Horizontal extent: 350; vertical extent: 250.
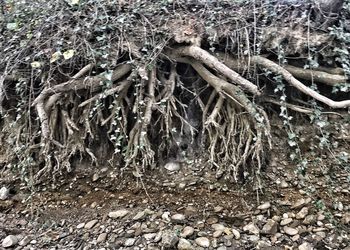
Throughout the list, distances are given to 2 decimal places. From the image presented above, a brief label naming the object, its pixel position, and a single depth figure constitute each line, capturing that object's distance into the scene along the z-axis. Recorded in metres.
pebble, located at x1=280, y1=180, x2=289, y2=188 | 2.27
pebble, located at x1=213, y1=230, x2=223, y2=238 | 2.08
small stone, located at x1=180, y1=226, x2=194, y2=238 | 2.08
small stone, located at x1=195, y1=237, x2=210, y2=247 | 2.03
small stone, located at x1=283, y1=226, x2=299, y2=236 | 2.06
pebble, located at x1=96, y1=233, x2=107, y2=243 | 2.15
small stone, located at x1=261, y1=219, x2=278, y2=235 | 2.07
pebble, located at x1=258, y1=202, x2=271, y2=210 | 2.19
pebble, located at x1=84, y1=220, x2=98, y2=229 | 2.27
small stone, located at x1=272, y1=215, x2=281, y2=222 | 2.13
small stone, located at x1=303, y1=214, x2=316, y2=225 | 2.09
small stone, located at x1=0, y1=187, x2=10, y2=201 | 2.65
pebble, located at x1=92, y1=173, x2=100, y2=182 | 2.56
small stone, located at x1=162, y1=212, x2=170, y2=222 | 2.20
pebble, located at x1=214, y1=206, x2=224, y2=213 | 2.22
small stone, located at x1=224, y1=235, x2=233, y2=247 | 2.03
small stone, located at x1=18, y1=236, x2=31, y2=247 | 2.24
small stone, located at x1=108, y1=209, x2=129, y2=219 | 2.28
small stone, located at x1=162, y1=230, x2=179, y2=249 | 2.02
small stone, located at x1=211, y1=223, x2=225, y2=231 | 2.12
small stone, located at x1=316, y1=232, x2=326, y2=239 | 2.02
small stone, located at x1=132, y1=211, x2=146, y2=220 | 2.23
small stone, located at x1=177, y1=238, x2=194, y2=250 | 1.99
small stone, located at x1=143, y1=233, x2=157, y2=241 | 2.10
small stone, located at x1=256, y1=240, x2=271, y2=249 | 2.00
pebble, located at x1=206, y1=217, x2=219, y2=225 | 2.17
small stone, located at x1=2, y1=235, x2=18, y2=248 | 2.23
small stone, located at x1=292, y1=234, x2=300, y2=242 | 2.03
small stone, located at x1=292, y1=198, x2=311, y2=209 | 2.17
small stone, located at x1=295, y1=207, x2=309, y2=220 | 2.12
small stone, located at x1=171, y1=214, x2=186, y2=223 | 2.17
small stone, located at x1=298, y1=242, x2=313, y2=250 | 1.97
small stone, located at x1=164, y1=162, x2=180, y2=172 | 2.51
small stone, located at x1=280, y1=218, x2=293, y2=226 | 2.11
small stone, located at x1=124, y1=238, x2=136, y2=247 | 2.09
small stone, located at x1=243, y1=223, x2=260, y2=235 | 2.08
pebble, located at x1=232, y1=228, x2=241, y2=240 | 2.06
